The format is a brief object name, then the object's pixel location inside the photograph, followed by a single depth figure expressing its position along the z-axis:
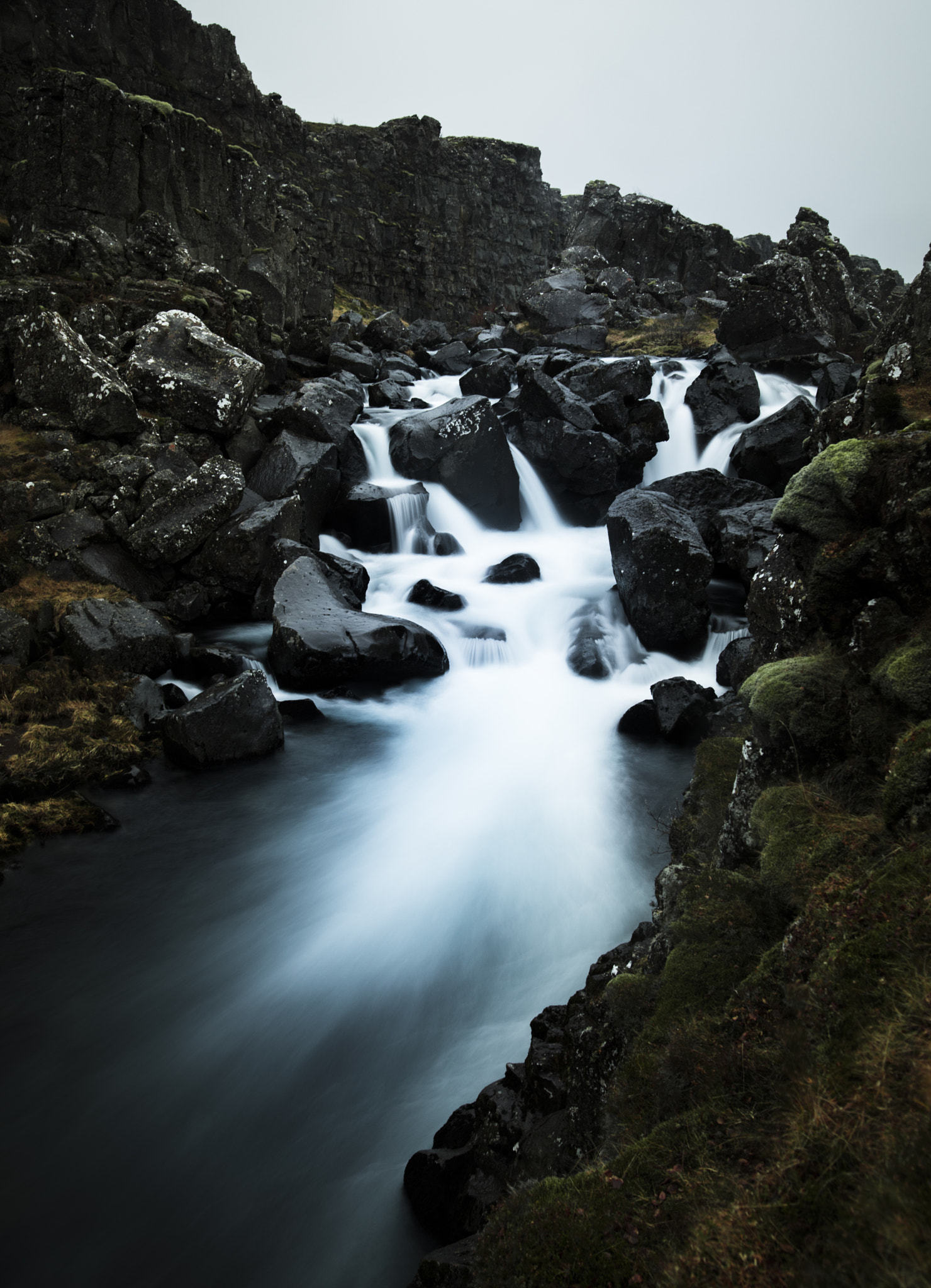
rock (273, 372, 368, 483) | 18.72
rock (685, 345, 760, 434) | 23.70
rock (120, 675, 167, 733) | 10.89
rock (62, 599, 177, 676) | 11.53
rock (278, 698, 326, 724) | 12.28
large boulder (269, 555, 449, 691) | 12.88
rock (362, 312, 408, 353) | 34.91
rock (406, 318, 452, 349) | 38.28
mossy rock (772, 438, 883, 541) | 5.29
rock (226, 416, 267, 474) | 17.09
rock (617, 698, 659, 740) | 12.29
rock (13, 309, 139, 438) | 14.68
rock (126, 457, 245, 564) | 14.23
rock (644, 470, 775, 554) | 18.30
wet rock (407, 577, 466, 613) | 16.28
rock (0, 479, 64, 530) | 13.12
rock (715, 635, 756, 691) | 12.08
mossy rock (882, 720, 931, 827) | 3.30
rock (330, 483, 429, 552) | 18.62
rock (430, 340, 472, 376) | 34.16
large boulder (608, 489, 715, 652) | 14.33
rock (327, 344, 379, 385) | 27.11
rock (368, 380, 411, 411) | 26.08
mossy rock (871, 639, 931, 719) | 3.97
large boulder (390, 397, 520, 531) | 20.98
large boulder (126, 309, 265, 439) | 15.79
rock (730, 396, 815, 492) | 19.56
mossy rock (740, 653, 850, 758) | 4.54
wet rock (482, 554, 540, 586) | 17.64
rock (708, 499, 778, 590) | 15.66
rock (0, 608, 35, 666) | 10.91
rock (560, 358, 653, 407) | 24.12
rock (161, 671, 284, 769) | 10.41
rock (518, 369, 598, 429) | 22.33
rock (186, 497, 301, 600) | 14.96
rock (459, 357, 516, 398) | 27.03
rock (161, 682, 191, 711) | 11.68
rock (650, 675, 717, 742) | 11.88
